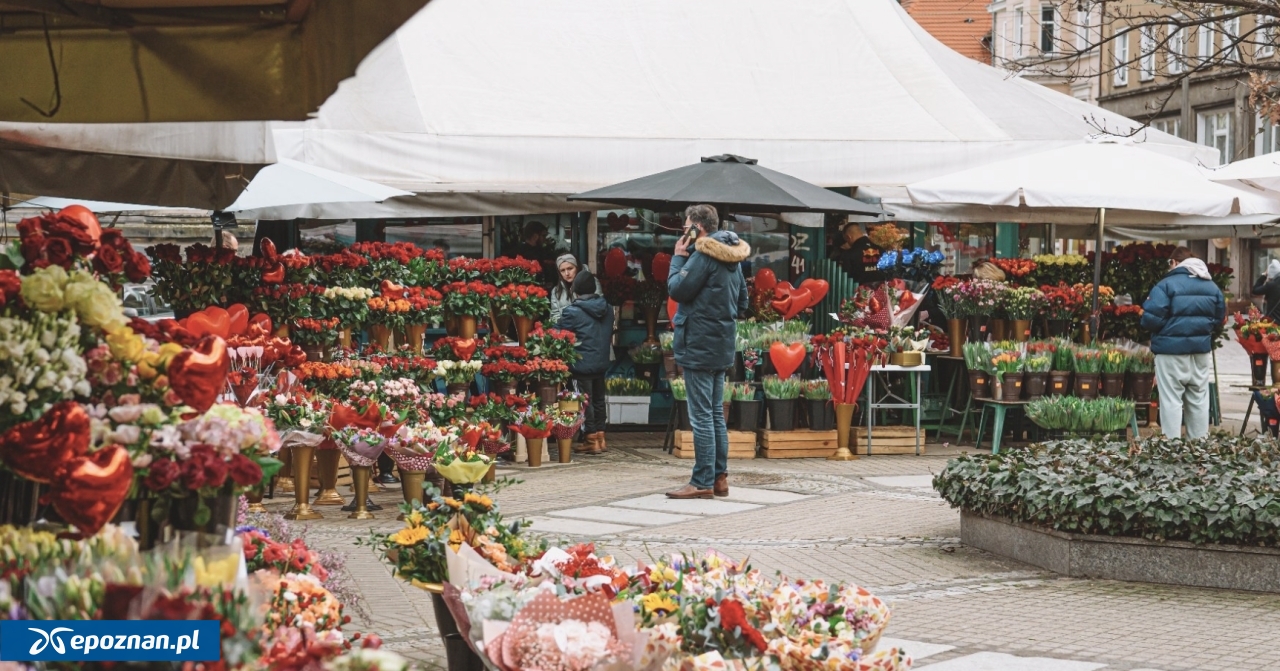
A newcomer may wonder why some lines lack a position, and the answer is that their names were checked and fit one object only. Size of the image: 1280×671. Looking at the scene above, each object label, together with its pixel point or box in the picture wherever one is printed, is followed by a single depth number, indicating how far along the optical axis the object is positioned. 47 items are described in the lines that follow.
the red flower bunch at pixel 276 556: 4.73
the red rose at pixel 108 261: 3.43
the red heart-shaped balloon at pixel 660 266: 14.90
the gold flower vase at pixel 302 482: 9.57
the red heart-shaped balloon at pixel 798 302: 14.33
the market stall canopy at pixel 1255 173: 12.88
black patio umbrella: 12.45
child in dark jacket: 13.70
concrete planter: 7.54
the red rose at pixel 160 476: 3.14
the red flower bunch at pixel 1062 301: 14.30
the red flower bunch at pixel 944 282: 14.45
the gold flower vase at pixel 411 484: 9.23
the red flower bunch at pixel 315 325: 10.05
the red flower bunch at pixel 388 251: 11.09
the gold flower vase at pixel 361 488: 9.69
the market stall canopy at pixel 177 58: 5.07
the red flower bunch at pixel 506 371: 12.67
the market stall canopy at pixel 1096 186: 13.20
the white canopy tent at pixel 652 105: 14.40
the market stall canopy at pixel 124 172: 5.93
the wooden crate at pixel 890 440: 13.84
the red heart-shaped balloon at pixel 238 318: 8.98
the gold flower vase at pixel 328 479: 10.08
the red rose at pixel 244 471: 3.22
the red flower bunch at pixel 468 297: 12.33
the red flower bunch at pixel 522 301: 12.60
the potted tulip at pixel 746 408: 13.45
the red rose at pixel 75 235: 3.38
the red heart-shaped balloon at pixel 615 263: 15.31
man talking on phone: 10.22
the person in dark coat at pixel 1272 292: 18.72
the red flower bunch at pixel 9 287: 3.12
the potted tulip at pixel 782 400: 13.41
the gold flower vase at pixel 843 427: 13.59
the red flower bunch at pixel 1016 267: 14.80
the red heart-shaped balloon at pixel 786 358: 13.45
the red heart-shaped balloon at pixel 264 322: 9.07
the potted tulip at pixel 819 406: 13.49
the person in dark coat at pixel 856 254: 15.50
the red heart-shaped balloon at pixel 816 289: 14.50
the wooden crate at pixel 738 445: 13.42
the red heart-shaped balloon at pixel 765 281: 14.57
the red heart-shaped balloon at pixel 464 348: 12.29
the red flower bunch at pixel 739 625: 4.20
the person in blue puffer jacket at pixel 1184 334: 12.56
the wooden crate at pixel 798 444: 13.46
